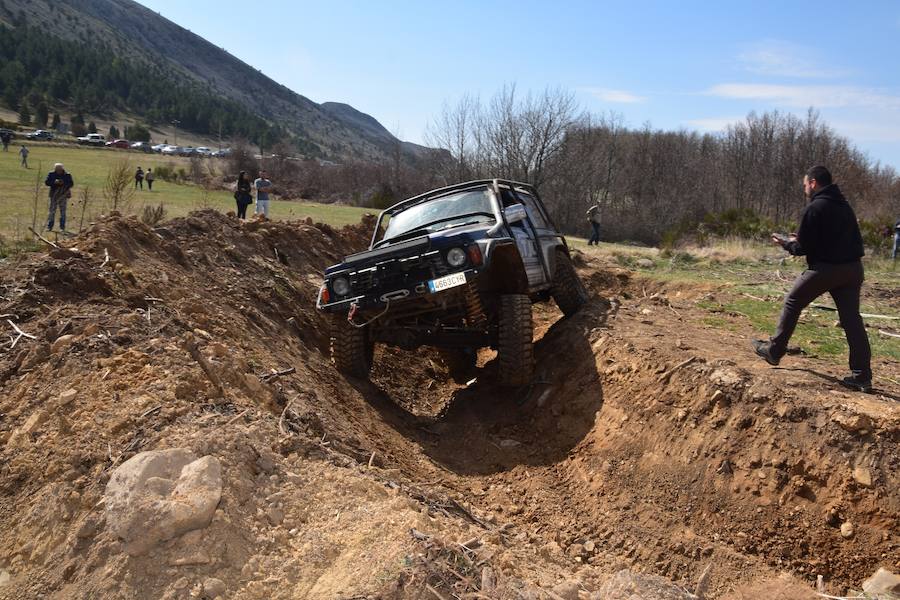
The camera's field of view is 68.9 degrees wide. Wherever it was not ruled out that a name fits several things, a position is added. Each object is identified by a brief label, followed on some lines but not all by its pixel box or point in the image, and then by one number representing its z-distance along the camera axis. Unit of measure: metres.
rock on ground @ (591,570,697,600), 3.05
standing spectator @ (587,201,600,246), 21.80
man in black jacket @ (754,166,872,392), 5.06
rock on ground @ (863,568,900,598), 3.64
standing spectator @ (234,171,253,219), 15.39
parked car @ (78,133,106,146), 58.88
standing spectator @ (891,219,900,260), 15.90
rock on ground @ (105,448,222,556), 3.03
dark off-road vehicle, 5.92
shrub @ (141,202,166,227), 10.77
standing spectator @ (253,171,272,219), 16.31
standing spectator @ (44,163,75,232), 11.76
